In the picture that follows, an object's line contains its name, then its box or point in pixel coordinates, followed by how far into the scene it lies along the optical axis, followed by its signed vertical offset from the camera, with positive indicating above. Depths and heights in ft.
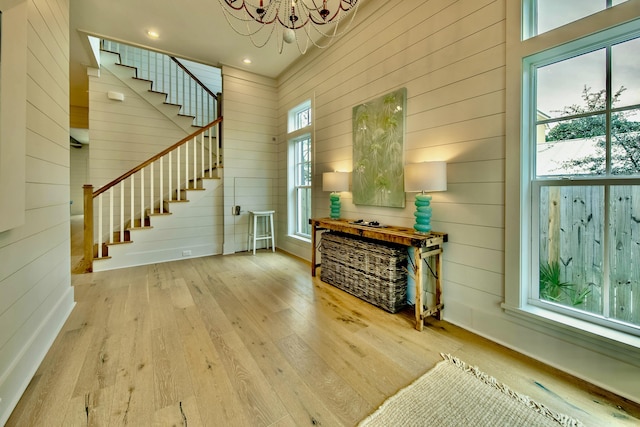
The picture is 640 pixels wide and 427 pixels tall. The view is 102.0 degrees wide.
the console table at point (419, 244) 6.87 -0.97
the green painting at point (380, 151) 8.66 +2.09
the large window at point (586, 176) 4.91 +0.65
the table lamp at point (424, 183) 6.89 +0.69
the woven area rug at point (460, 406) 4.19 -3.42
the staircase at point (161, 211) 12.15 -0.12
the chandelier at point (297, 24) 9.72 +7.79
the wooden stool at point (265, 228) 14.79 -1.19
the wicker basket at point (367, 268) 7.89 -2.03
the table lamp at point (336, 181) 10.57 +1.11
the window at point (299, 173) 14.58 +2.13
